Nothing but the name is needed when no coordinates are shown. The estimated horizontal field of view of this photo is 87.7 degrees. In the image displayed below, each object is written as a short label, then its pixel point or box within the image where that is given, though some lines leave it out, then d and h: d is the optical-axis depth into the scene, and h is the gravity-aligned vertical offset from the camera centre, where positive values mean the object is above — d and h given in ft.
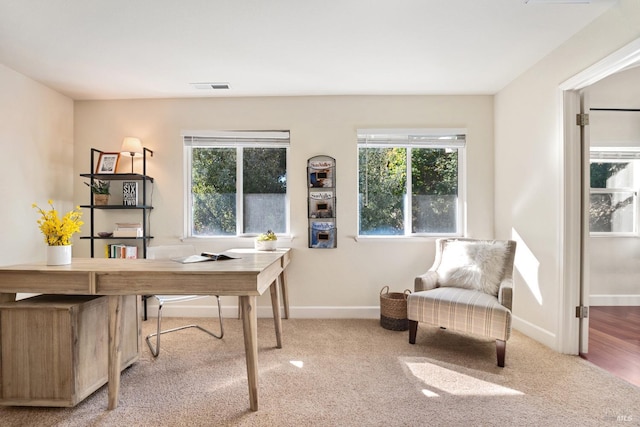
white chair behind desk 8.49 -1.27
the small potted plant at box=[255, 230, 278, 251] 10.33 -0.97
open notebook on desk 7.08 -1.01
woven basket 10.15 -3.16
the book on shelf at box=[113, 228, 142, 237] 11.11 -0.67
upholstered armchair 7.87 -2.17
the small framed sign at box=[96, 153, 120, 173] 11.32 +1.71
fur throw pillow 9.15 -1.56
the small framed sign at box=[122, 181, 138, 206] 11.51 +0.66
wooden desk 5.83 -1.28
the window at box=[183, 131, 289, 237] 12.08 +0.79
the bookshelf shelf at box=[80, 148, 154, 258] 11.00 +0.24
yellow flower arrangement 6.45 -0.32
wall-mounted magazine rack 11.60 +0.37
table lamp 10.98 +2.18
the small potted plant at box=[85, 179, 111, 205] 11.23 +0.65
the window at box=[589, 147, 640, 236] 12.53 +0.71
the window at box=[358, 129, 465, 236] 11.98 +0.77
